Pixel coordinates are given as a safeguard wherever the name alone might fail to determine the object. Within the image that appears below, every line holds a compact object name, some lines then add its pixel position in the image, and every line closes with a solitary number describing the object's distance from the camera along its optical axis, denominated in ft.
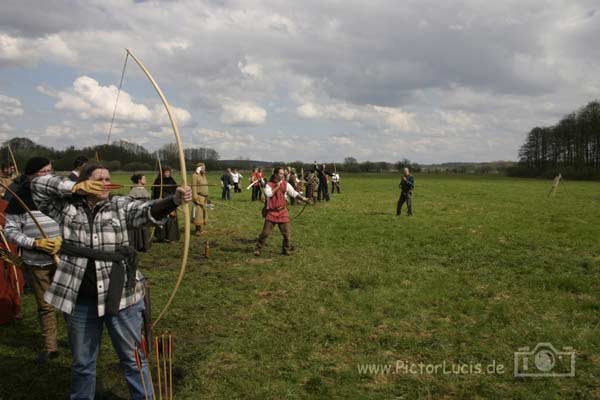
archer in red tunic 29.58
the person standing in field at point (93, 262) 9.70
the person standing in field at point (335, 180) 91.15
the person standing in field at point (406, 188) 51.38
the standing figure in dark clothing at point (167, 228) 33.65
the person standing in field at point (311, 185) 68.02
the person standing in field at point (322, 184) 70.64
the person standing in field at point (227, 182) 74.56
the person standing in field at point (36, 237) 12.24
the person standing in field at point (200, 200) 37.63
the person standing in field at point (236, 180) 83.20
